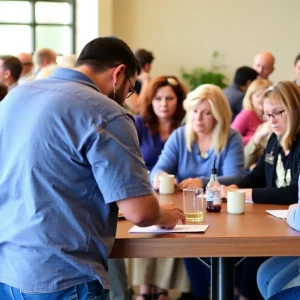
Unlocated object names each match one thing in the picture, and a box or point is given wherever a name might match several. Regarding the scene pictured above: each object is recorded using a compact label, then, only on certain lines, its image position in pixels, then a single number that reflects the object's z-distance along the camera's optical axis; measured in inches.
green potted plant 710.0
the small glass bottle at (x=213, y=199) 219.0
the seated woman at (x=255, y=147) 355.6
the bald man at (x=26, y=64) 547.1
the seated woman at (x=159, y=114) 335.7
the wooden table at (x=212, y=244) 178.8
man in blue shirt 147.4
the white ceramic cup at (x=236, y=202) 213.9
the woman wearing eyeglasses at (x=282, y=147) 233.5
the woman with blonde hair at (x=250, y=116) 417.4
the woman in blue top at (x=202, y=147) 289.9
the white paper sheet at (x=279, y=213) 207.7
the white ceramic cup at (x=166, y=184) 263.6
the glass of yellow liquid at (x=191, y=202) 209.6
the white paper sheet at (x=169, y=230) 185.1
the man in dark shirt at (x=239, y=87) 490.6
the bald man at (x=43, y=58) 536.4
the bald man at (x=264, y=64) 568.2
